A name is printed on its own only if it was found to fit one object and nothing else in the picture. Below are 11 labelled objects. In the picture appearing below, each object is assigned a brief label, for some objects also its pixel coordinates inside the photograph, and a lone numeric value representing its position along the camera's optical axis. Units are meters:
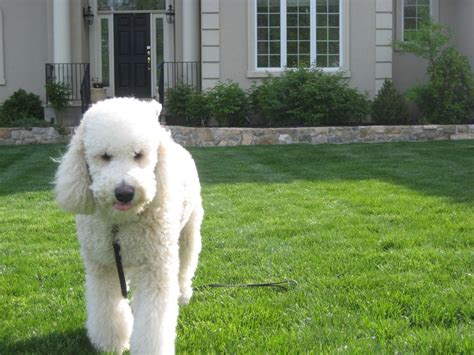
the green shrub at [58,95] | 15.36
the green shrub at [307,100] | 14.65
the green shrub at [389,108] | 15.24
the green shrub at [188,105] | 14.91
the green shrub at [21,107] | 15.84
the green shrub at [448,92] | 15.11
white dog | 2.93
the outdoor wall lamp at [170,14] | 17.33
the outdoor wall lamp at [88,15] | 17.24
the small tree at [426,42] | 15.36
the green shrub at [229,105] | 14.72
